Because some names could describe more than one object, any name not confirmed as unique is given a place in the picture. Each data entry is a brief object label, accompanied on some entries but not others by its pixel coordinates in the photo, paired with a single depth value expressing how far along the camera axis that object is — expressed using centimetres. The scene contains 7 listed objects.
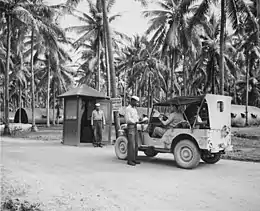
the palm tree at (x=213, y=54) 3062
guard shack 1391
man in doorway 1295
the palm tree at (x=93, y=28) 2744
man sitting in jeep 865
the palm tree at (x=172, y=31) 2502
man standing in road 877
